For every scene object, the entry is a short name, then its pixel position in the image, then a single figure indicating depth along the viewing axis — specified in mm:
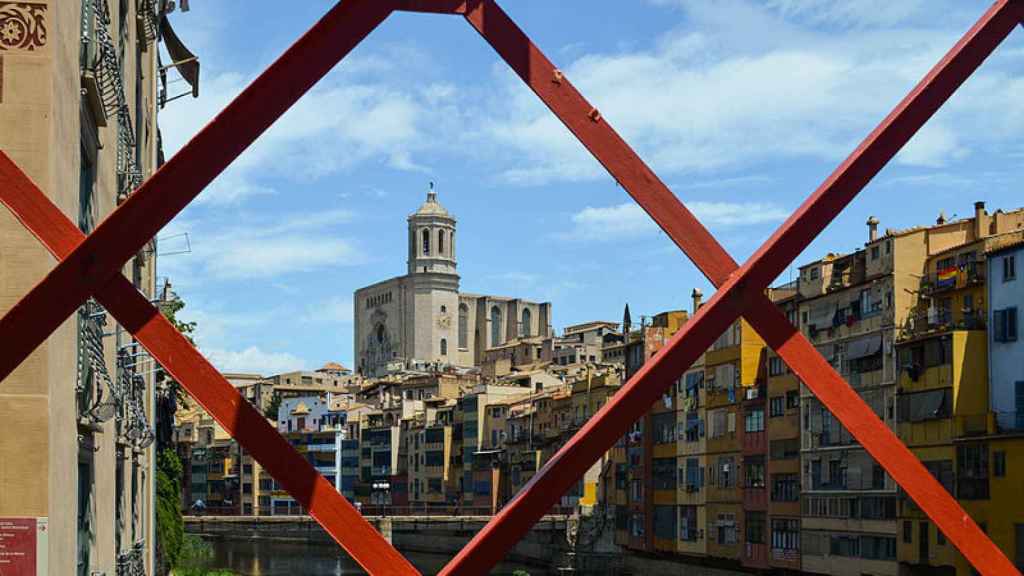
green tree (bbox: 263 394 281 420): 137500
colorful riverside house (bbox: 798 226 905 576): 48281
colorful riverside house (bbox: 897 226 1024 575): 42062
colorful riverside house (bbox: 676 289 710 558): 62188
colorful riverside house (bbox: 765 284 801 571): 54031
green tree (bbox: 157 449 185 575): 35125
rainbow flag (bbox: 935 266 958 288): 46438
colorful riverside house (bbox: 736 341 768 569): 56406
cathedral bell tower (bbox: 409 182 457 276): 187250
